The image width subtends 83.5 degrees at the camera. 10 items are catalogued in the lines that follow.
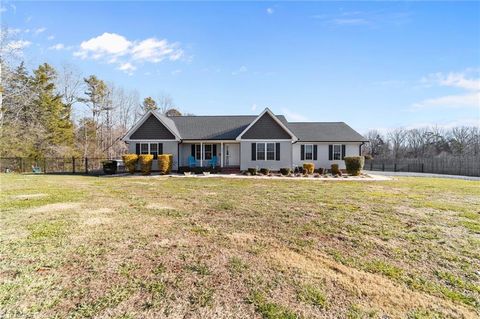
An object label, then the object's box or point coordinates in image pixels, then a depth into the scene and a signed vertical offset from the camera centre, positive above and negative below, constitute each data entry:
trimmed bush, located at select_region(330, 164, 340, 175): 22.13 -1.35
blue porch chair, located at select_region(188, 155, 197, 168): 23.39 -0.52
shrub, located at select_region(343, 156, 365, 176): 21.30 -0.85
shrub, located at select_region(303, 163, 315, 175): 22.31 -1.14
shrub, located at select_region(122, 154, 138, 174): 21.08 -0.40
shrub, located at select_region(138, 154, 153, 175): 20.75 -0.56
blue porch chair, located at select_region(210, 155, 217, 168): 23.59 -0.62
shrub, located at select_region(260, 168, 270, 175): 21.44 -1.33
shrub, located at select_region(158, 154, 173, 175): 20.77 -0.59
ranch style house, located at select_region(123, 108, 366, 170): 22.33 +1.19
